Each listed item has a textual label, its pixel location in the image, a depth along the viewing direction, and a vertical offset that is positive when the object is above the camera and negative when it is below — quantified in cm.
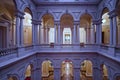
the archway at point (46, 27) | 1257 +208
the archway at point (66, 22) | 1280 +282
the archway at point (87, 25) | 1269 +240
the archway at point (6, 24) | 827 +184
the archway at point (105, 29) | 1255 +166
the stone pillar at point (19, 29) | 665 +91
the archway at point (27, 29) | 1222 +167
